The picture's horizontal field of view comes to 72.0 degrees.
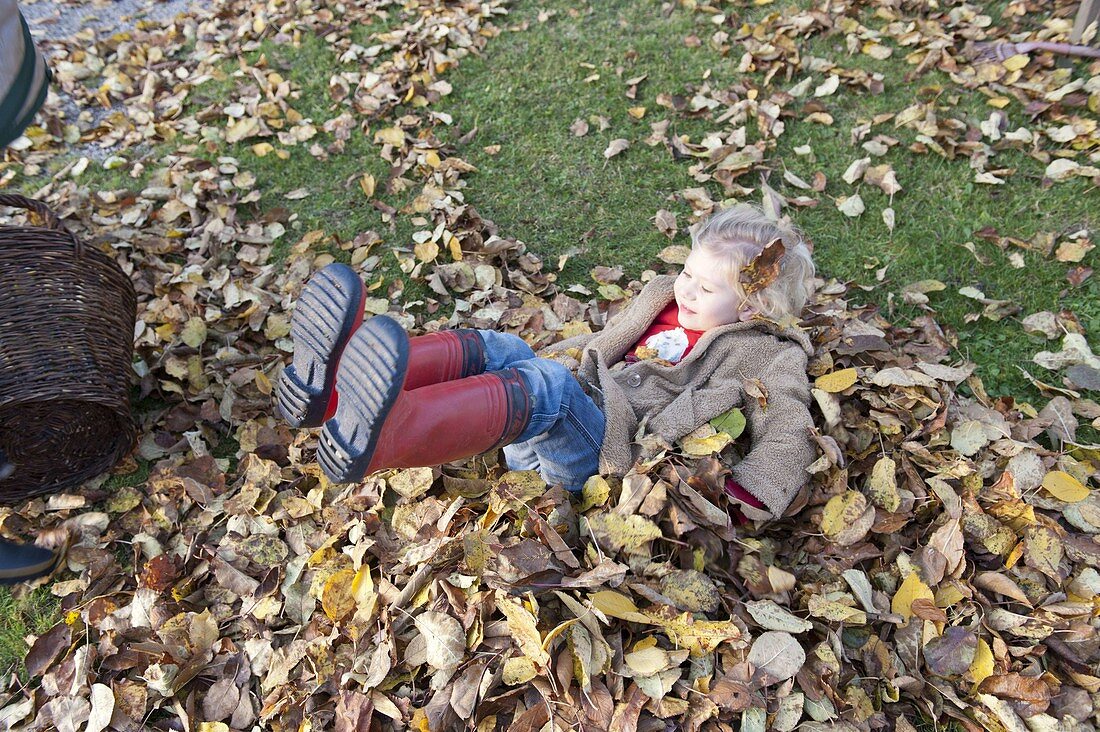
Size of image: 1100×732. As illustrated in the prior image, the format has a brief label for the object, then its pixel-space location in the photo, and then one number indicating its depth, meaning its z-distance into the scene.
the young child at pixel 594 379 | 1.85
